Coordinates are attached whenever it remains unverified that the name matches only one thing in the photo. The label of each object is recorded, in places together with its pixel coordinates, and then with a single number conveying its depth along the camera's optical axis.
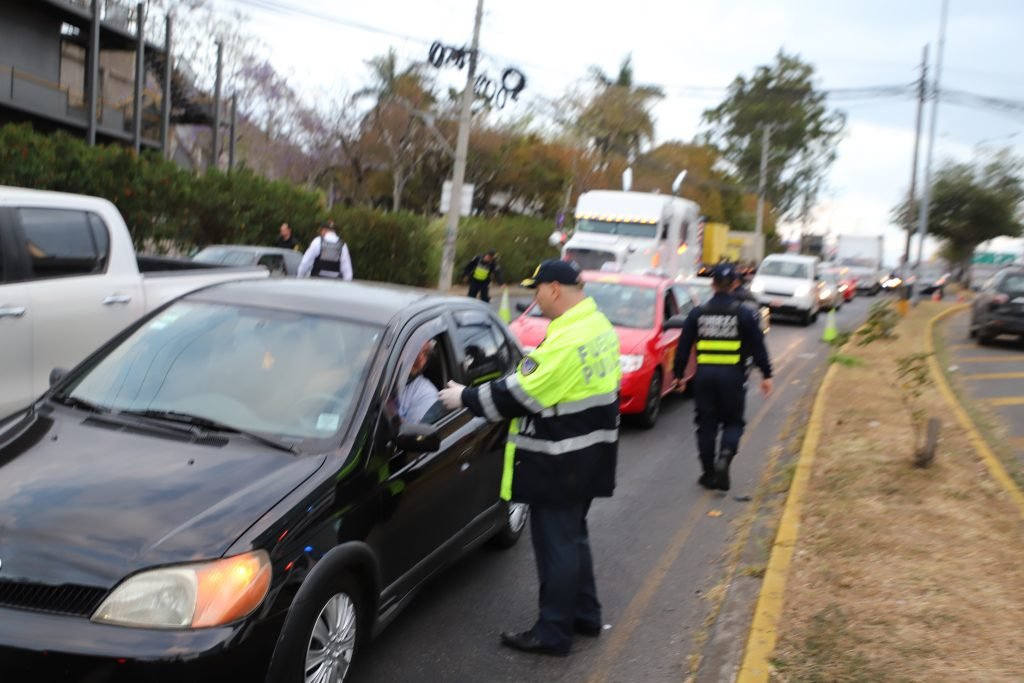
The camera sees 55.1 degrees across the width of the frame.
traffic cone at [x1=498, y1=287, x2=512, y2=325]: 17.80
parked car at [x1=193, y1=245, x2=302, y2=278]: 15.88
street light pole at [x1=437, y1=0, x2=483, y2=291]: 24.84
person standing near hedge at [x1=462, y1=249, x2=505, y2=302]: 18.98
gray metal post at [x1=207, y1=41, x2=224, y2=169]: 37.34
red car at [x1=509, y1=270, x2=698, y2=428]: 10.22
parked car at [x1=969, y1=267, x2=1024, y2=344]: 19.14
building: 29.80
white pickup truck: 6.20
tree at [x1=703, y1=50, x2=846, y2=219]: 83.81
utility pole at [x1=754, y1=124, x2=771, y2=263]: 48.31
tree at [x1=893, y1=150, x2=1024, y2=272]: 48.00
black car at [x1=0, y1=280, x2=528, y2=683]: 3.14
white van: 25.22
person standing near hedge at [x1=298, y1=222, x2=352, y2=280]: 14.80
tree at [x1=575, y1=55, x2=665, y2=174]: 54.99
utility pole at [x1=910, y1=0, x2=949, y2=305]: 31.56
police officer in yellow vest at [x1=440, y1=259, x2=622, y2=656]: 4.40
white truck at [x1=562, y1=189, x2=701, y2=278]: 23.78
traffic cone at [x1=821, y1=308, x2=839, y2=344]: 19.52
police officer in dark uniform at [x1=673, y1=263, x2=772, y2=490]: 8.02
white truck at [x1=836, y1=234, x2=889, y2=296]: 50.29
